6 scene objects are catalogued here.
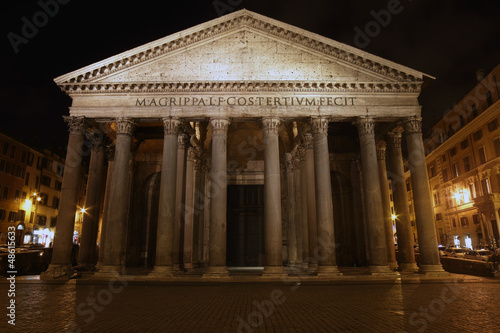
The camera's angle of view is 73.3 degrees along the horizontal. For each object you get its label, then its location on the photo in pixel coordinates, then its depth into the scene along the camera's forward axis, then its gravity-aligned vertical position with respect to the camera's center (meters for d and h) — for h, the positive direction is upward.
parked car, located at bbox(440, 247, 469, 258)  27.77 -0.58
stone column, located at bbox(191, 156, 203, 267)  21.88 +2.51
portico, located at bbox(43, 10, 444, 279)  16.12 +6.54
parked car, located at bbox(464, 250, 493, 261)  26.16 -0.63
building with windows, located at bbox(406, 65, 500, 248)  31.03 +8.38
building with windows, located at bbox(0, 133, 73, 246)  35.94 +7.04
